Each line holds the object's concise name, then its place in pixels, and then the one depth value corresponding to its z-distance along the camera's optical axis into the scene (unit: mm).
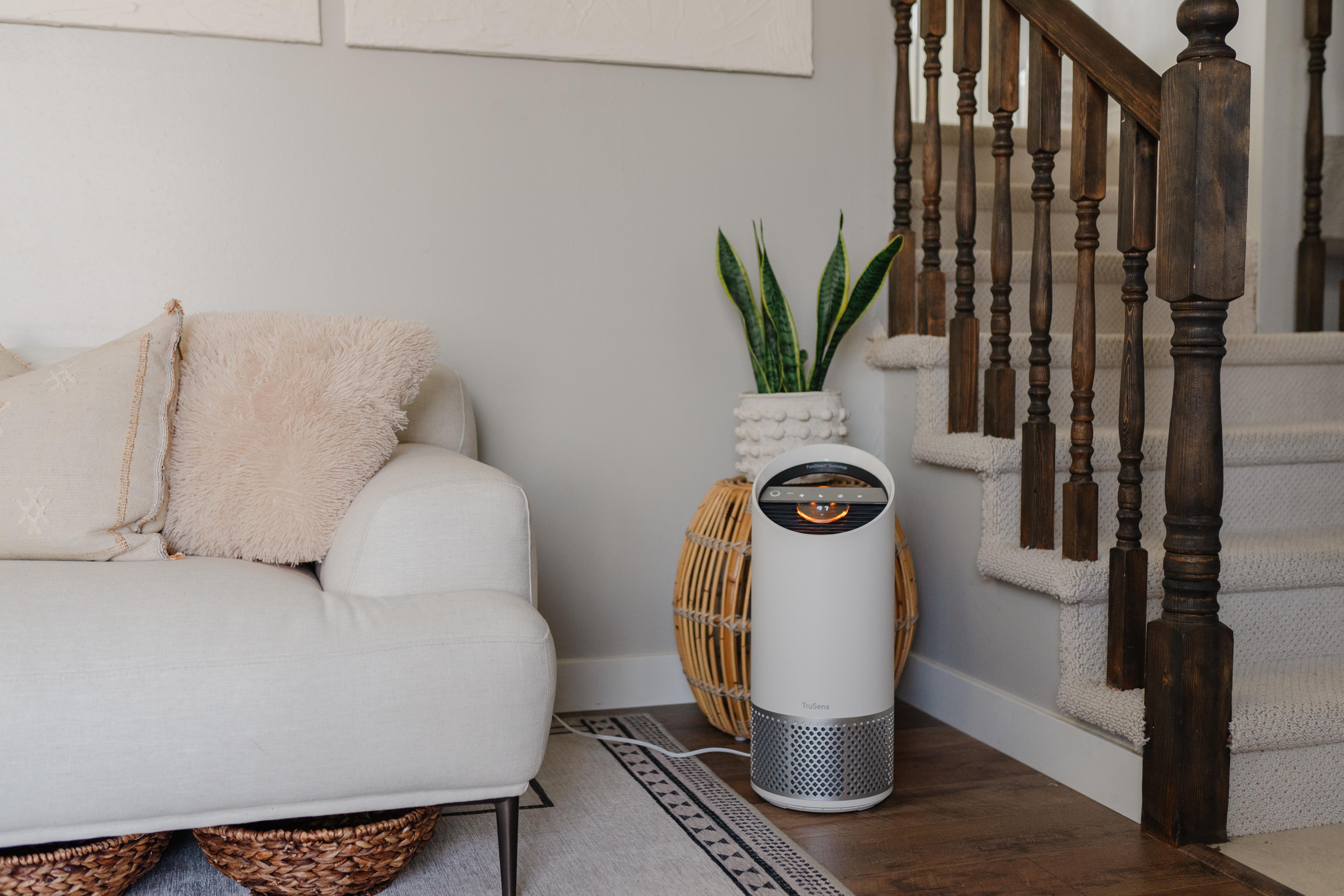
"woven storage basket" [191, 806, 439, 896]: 1310
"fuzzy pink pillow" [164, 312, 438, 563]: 1601
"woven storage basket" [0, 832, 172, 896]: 1240
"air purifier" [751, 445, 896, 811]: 1688
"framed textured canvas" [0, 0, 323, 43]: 2006
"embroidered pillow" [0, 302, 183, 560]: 1462
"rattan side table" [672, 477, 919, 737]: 1990
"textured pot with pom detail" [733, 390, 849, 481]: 2070
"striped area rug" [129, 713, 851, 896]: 1443
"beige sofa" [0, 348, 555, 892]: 1160
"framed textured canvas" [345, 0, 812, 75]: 2166
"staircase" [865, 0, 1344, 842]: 1597
